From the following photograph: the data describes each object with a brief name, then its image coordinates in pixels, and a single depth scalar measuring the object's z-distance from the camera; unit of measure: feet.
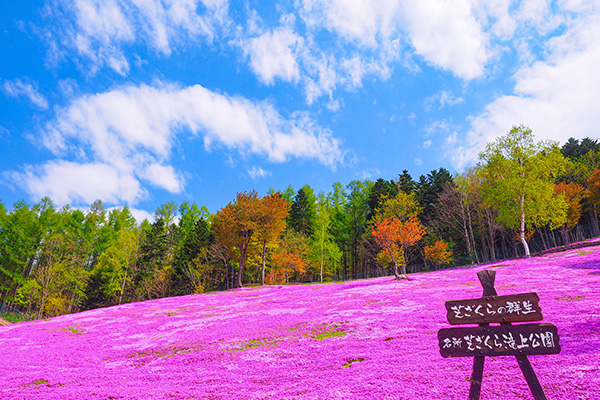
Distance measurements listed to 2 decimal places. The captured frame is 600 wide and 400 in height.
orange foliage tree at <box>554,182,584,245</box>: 132.77
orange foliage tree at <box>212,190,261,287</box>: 113.70
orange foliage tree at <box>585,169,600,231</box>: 126.52
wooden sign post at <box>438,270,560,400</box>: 13.87
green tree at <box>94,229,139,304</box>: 148.15
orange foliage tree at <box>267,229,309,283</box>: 131.13
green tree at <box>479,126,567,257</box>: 103.65
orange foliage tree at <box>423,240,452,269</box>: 132.77
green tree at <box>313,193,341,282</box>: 158.40
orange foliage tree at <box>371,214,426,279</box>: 89.81
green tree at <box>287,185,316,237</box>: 186.70
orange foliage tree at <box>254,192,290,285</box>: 114.21
